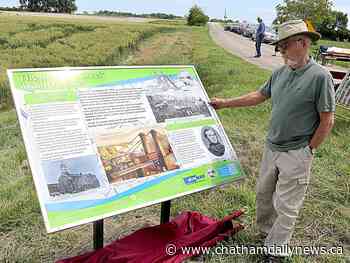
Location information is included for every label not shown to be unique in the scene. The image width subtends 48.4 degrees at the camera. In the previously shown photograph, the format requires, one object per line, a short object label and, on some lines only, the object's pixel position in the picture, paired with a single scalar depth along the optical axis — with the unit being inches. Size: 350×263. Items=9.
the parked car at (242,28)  1705.5
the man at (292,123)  98.6
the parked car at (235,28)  1947.5
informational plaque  87.3
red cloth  107.4
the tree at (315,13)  1556.3
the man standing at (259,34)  684.7
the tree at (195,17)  3020.4
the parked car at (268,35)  1086.7
